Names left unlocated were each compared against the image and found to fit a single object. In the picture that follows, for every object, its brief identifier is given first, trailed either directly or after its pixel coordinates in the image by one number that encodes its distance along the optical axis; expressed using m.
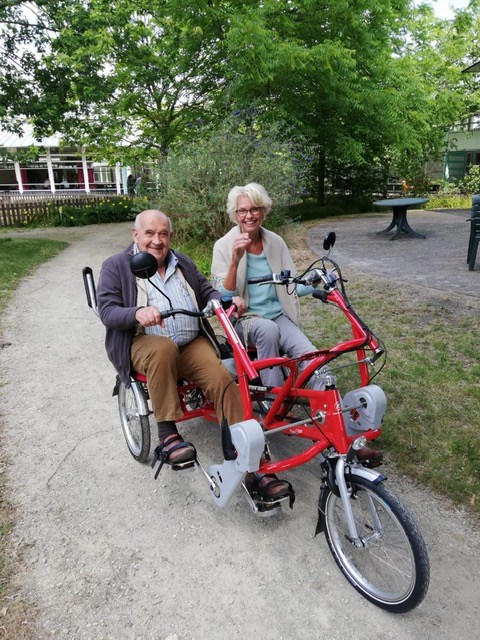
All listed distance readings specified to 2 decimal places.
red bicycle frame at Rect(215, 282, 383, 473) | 2.16
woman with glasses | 3.05
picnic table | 10.23
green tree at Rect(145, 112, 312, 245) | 8.31
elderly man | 2.66
